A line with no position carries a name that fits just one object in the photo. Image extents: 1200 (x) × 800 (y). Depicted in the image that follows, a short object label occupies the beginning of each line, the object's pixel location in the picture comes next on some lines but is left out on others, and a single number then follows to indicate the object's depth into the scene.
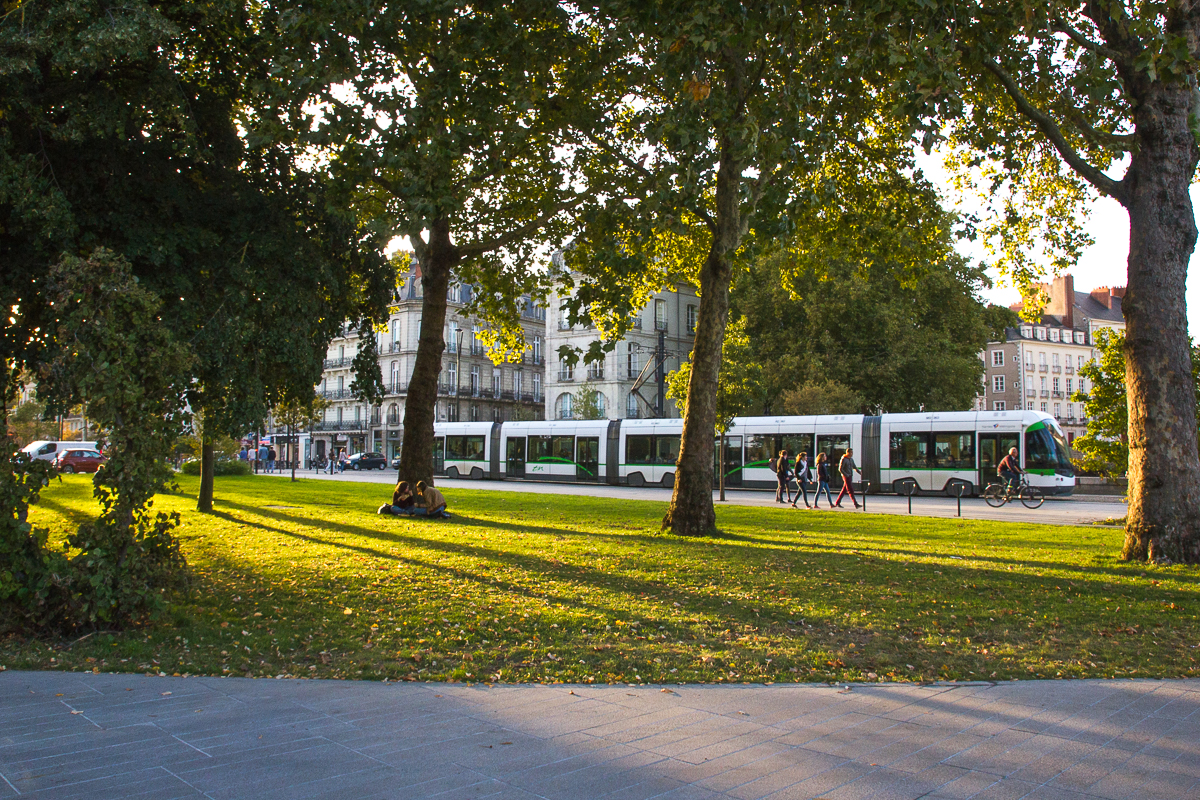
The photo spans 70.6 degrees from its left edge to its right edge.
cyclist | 25.31
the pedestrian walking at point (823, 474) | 24.58
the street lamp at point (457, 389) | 71.69
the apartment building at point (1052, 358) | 89.31
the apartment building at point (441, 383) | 71.44
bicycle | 25.41
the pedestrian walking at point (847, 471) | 23.68
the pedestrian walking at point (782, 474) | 26.36
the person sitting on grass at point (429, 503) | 17.36
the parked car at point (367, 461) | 63.09
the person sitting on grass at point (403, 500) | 17.86
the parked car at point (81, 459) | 43.28
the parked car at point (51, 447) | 44.34
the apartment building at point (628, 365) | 61.28
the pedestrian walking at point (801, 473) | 24.41
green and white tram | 30.03
